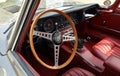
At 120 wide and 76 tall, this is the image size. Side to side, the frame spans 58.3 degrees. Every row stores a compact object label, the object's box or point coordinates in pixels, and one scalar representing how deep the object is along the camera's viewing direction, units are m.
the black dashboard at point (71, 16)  1.17
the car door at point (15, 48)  0.71
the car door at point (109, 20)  1.63
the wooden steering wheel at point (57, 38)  0.93
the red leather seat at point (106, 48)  1.34
